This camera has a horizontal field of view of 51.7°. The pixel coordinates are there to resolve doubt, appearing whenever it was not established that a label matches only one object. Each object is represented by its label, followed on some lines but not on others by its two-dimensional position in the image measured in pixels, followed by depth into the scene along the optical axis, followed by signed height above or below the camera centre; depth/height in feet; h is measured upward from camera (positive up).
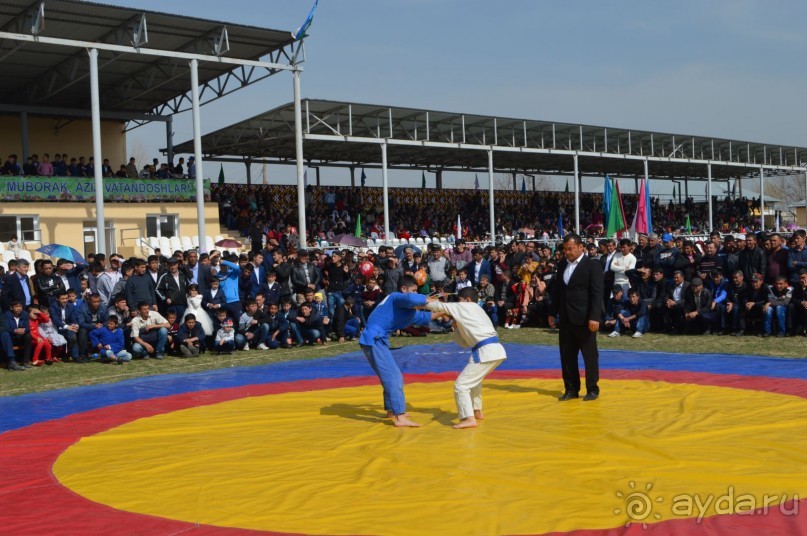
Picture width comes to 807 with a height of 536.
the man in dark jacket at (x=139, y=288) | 44.47 -1.52
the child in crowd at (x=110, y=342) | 42.04 -4.11
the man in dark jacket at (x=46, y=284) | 43.60 -1.10
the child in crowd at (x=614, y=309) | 47.75 -3.66
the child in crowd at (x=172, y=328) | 44.57 -3.71
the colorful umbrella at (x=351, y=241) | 74.90 +1.18
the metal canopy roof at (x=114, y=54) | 69.77 +19.77
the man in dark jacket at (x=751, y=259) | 44.42 -0.89
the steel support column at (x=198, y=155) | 73.94 +9.48
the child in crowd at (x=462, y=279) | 51.85 -1.79
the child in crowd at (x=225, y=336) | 44.47 -4.18
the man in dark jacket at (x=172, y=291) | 45.39 -1.73
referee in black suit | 26.89 -2.14
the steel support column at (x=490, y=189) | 95.20 +7.11
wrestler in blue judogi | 23.58 -2.31
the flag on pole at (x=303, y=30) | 76.64 +20.87
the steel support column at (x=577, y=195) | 109.41 +6.87
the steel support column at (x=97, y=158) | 68.64 +8.49
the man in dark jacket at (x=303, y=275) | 48.98 -1.19
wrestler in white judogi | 22.95 -2.79
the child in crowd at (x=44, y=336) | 41.39 -3.68
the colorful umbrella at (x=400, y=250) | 61.74 +0.15
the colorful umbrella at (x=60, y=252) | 51.62 +0.67
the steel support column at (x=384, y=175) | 88.82 +8.43
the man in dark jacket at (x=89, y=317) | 42.63 -2.91
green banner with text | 73.92 +6.80
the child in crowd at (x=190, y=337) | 44.01 -4.12
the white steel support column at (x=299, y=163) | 79.82 +8.89
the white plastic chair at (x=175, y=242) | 77.25 +1.54
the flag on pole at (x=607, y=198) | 76.14 +4.52
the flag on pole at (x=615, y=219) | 74.73 +2.48
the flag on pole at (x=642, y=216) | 72.33 +2.59
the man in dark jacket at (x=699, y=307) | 45.27 -3.44
